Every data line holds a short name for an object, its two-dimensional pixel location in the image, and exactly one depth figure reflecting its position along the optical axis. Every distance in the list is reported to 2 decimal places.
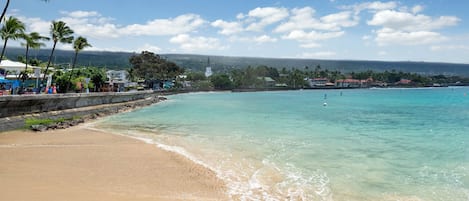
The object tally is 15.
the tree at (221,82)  118.88
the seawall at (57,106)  18.72
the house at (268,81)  138.62
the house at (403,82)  193.00
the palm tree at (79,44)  36.47
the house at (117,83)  50.16
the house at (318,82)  160.54
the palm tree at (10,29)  22.52
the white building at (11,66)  23.30
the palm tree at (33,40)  25.60
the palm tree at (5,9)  19.60
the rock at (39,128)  18.42
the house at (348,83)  169.50
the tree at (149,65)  88.57
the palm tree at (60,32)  31.03
